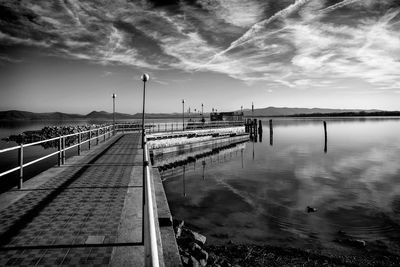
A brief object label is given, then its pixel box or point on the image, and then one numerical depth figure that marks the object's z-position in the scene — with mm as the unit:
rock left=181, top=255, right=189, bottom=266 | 5447
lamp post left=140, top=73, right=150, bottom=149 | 15570
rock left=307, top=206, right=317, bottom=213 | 11954
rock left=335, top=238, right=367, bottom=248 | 8620
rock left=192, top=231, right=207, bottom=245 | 8058
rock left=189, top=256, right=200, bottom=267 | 5459
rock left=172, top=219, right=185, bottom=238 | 7477
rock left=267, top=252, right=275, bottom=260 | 7725
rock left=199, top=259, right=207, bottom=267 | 6167
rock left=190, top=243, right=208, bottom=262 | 6398
